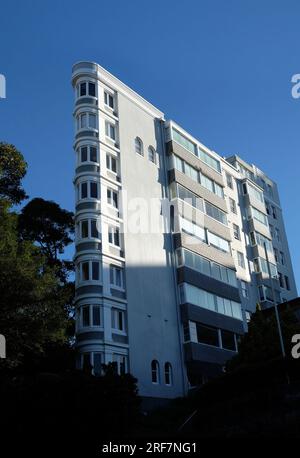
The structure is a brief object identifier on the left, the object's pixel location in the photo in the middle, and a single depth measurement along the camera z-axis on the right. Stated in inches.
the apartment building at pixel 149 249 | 1537.9
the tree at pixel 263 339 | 1418.6
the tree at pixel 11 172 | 1365.7
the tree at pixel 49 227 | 1742.1
